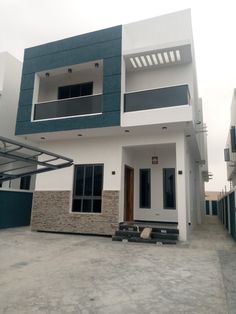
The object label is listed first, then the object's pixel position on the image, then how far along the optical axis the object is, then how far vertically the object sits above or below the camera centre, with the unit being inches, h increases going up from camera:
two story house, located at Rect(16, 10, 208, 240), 368.8 +115.8
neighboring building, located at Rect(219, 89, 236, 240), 356.8 +4.1
